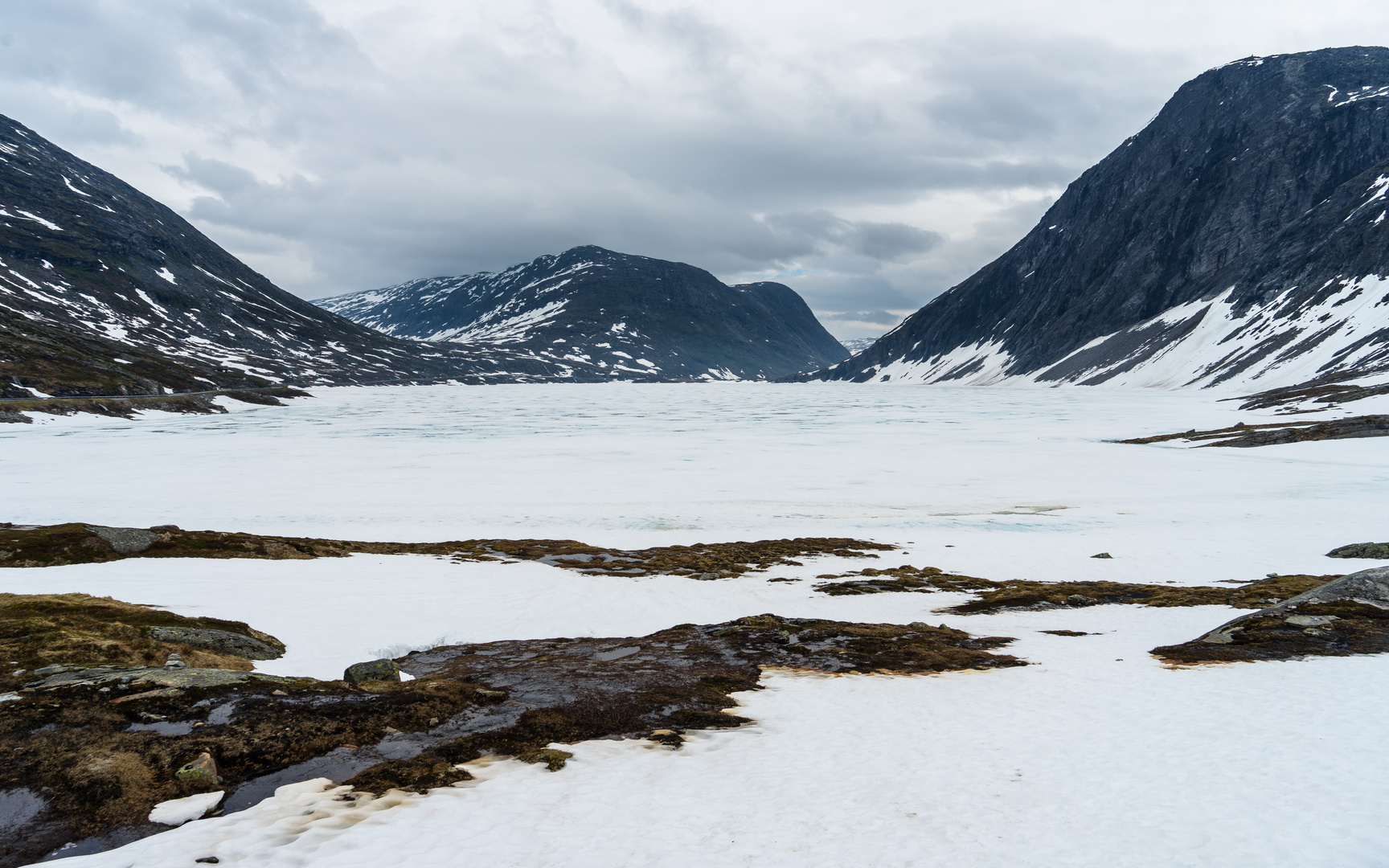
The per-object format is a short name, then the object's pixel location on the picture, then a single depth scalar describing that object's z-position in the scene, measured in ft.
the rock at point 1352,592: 66.59
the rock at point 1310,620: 61.87
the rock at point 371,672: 53.11
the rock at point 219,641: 58.65
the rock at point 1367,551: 95.86
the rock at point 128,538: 99.76
